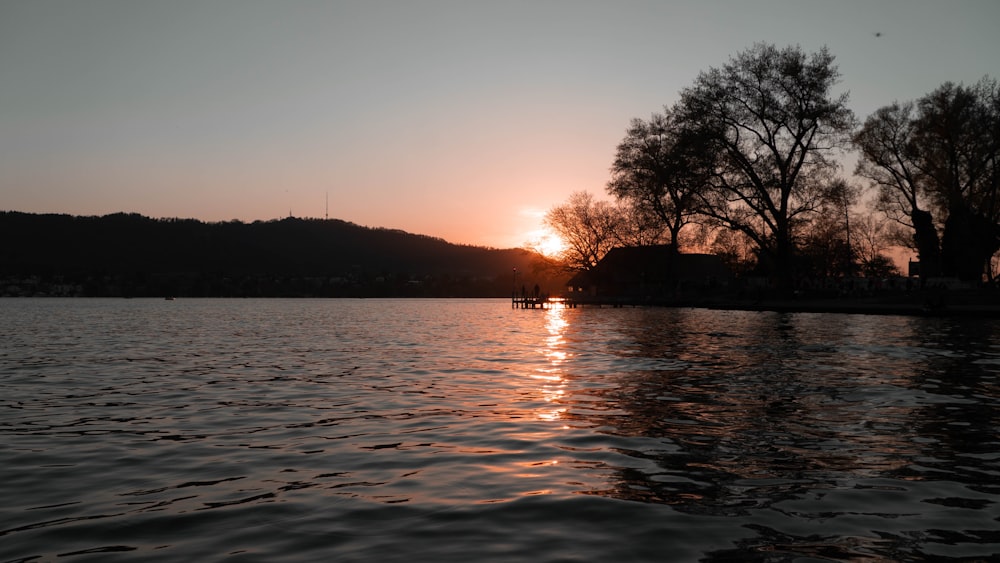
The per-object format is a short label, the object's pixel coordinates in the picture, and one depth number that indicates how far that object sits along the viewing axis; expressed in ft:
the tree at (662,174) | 181.57
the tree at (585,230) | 288.30
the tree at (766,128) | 168.76
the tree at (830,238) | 177.37
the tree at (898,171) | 184.34
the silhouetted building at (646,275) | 303.27
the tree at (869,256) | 307.93
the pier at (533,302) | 286.89
